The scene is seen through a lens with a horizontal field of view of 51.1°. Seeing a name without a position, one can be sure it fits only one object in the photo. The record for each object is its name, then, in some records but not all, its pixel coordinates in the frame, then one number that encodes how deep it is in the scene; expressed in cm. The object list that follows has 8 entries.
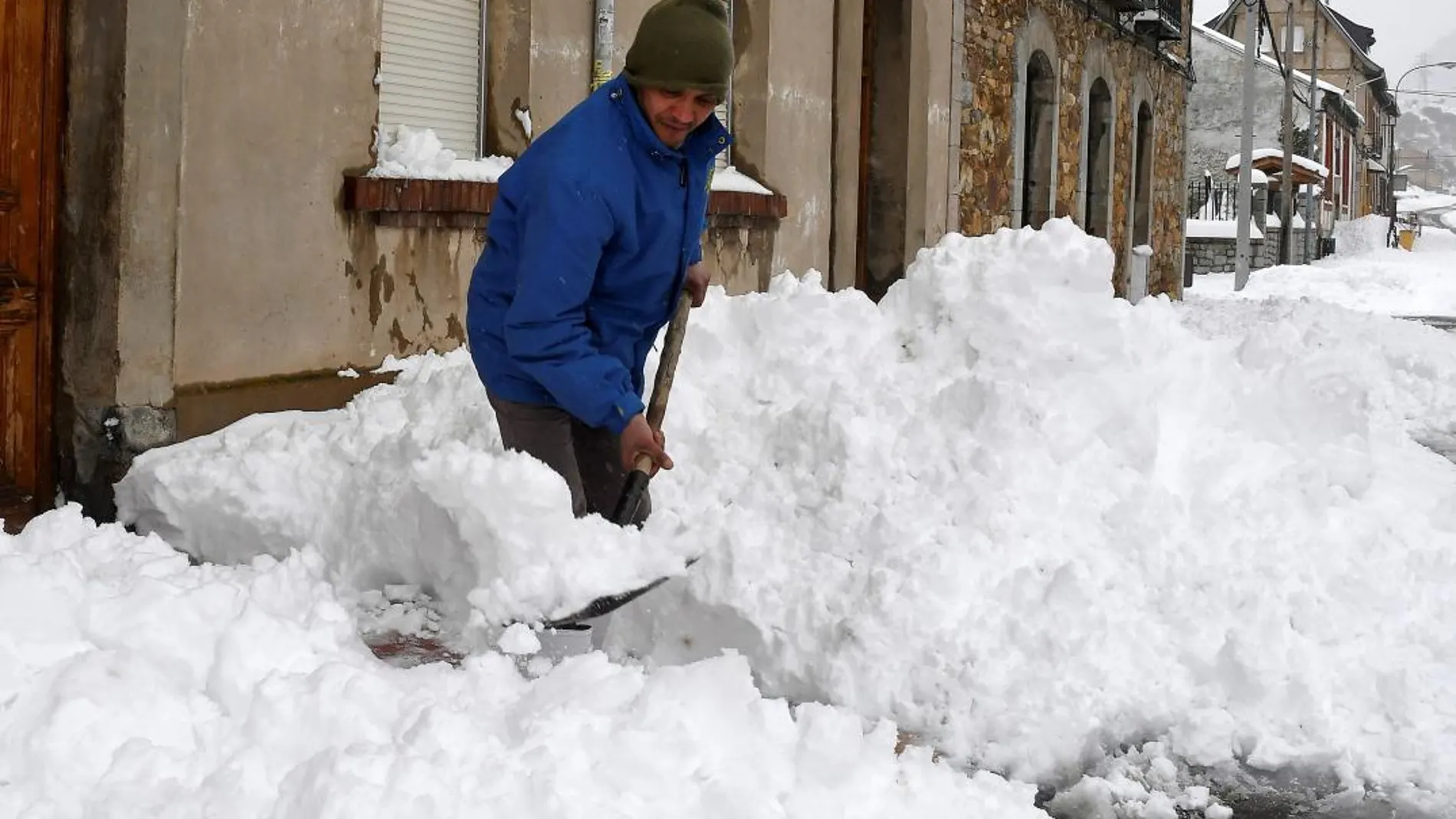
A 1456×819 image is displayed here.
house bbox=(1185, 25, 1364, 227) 4381
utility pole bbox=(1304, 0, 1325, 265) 4003
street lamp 6812
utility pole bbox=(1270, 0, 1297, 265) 3194
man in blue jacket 302
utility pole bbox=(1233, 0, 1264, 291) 2417
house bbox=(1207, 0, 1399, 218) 5572
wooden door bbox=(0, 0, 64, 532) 482
